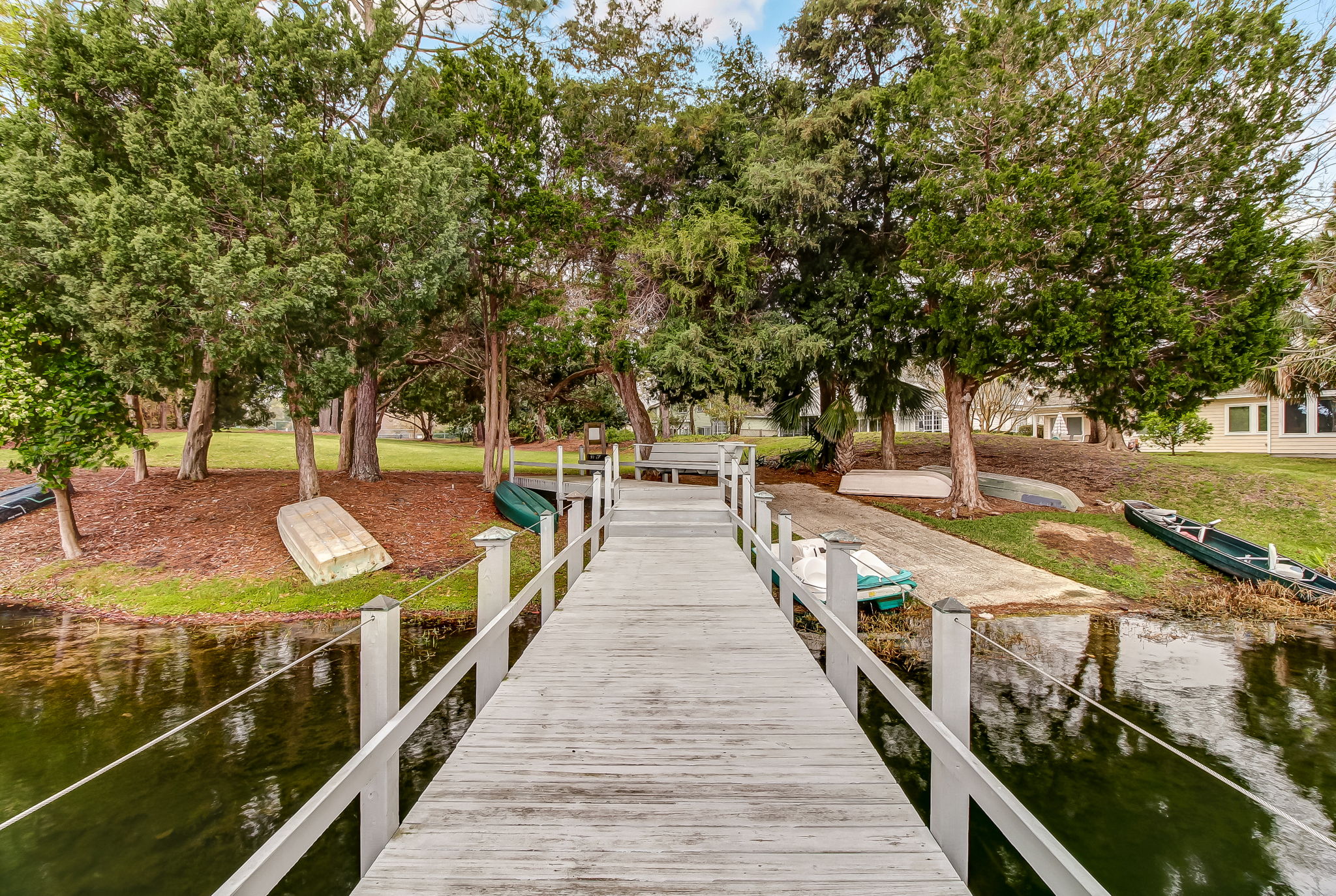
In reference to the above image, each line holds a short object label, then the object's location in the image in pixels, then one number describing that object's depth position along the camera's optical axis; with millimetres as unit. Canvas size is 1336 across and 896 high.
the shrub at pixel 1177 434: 19250
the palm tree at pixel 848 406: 16297
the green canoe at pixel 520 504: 13758
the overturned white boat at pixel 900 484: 16109
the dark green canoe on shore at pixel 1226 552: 10219
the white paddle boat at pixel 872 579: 9359
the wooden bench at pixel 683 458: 13617
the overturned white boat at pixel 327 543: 10234
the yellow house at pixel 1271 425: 20344
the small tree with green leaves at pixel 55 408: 9023
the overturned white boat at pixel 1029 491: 15016
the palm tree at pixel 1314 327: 13227
